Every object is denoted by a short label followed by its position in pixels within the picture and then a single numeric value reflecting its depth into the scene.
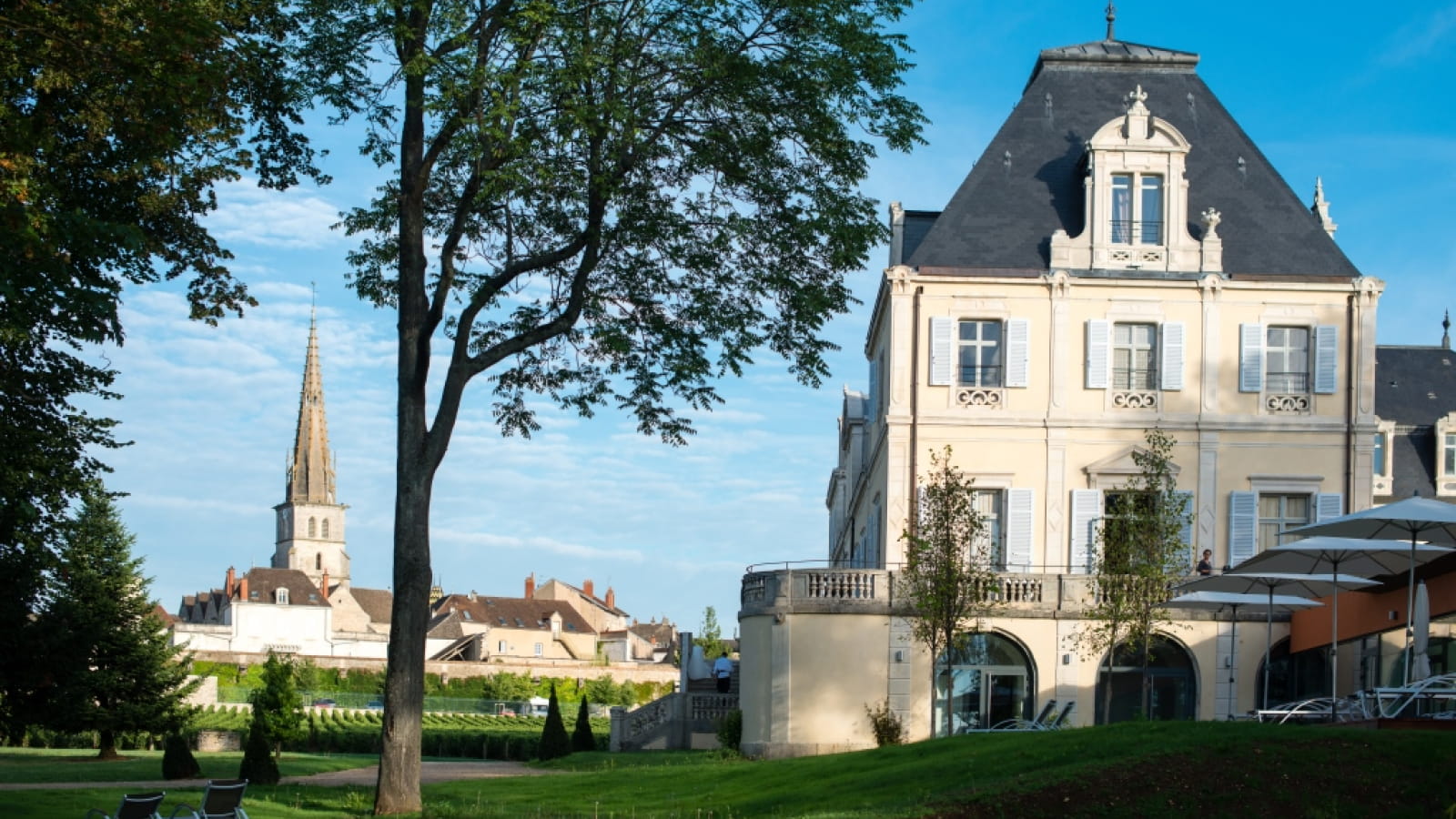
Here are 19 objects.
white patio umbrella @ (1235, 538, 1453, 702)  23.98
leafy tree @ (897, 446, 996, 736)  32.03
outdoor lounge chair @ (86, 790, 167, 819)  17.98
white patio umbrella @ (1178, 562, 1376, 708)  27.86
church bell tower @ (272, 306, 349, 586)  190.12
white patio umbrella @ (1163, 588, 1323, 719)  29.38
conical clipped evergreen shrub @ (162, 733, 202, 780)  34.56
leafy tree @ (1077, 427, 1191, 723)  30.56
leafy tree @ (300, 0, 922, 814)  21.94
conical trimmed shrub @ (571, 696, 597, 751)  47.56
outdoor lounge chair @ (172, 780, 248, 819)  19.39
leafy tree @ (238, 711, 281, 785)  32.03
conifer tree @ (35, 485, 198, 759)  46.91
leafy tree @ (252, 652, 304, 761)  44.56
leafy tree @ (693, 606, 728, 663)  98.31
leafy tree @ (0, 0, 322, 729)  17.52
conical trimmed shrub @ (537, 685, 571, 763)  45.06
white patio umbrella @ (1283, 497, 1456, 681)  22.30
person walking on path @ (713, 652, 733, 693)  45.31
